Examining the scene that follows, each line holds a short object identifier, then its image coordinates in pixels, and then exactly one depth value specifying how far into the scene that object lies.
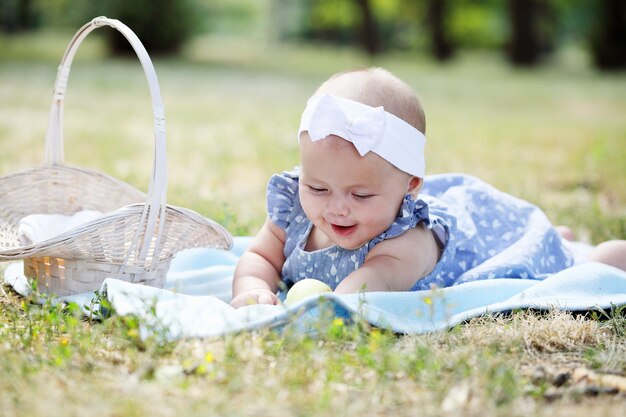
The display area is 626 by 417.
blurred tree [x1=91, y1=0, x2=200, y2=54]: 16.92
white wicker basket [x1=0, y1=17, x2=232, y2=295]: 3.02
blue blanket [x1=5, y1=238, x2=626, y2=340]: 2.64
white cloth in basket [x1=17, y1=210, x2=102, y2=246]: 3.35
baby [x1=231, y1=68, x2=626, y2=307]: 3.02
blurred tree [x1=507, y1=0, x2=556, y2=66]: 20.98
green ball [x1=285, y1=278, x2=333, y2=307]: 3.01
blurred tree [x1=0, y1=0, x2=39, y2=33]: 24.02
